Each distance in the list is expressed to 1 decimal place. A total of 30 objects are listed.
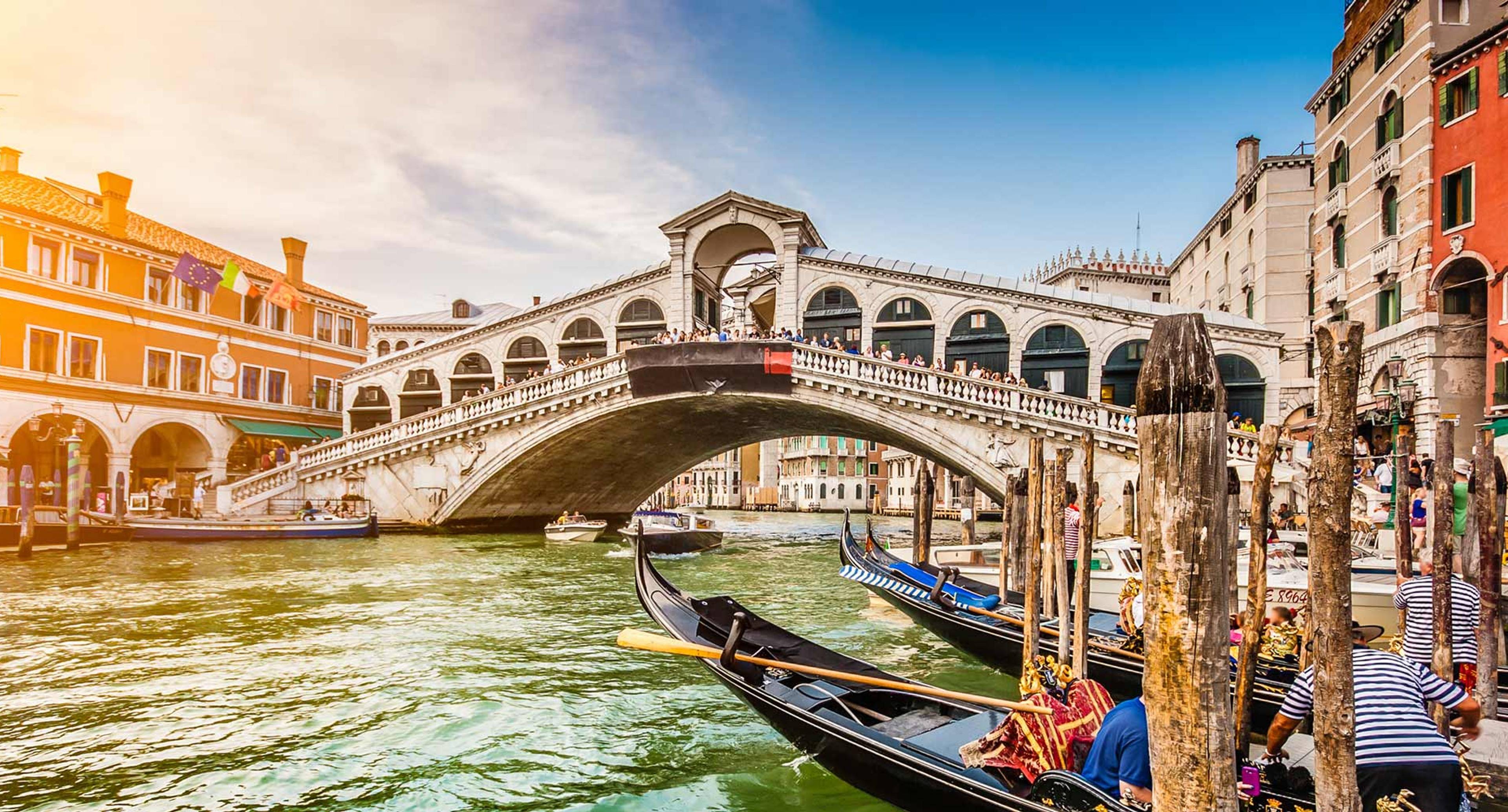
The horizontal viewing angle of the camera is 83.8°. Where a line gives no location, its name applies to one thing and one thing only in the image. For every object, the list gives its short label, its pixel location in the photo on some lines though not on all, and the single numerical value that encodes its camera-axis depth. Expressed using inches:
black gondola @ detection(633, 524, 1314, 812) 138.5
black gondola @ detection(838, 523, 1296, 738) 206.2
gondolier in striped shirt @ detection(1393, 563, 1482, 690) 195.9
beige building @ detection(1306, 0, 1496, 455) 521.7
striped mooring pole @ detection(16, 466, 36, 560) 546.3
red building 478.9
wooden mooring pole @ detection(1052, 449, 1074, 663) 232.2
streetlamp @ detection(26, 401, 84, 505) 713.6
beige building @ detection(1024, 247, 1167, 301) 1432.1
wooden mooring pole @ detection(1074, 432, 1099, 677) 222.1
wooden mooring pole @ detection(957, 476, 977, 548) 727.7
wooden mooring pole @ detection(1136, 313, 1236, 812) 113.4
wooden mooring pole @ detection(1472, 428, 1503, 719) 225.8
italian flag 781.3
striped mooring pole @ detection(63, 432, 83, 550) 592.7
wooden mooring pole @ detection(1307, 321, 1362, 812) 121.3
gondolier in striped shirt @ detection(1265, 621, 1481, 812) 116.6
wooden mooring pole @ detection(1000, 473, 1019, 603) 361.7
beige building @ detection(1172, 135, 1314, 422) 776.3
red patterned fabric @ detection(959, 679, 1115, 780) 144.9
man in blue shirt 126.4
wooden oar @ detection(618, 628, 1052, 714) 177.6
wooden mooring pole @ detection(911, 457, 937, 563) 496.7
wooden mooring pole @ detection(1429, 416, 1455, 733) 194.4
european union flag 761.6
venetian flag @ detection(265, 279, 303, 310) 856.3
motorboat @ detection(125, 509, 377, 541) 660.7
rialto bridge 622.2
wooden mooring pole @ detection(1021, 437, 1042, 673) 232.5
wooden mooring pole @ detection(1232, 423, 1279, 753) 160.4
